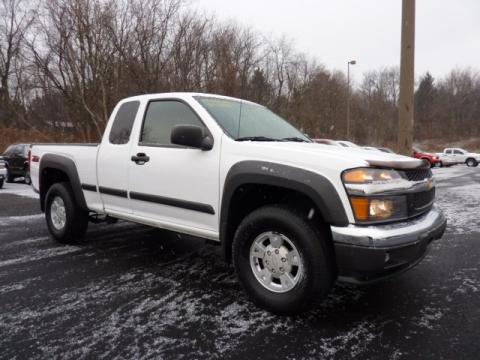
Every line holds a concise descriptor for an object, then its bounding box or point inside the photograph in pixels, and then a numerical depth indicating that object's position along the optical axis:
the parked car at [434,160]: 31.59
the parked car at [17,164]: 15.68
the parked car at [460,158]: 34.12
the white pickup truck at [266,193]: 2.91
